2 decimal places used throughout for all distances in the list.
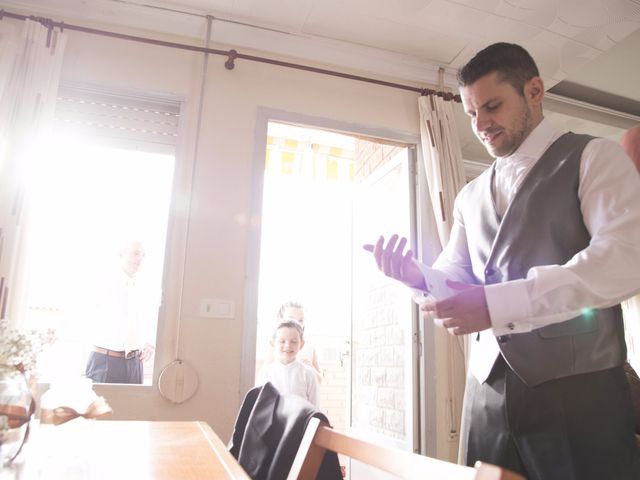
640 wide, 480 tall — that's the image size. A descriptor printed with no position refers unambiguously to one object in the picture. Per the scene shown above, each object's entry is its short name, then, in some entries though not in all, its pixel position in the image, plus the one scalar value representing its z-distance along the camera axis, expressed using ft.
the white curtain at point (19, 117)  7.34
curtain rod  8.45
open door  9.78
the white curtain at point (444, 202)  9.29
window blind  8.84
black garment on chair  3.41
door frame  8.49
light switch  8.38
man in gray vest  3.35
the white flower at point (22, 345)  2.61
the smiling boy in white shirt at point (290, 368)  11.32
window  8.73
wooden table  2.68
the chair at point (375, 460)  1.91
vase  2.57
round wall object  7.86
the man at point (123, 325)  8.96
